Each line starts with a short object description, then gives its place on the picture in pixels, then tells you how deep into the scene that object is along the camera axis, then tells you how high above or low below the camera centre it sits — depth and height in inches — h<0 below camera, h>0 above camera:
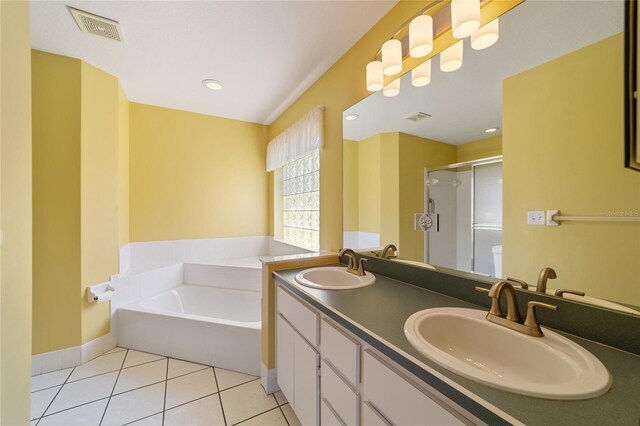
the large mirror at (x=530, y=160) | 29.2 +8.1
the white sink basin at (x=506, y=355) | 20.8 -15.1
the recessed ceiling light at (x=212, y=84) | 91.9 +47.8
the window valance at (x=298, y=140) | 86.9 +28.9
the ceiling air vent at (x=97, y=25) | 61.2 +48.0
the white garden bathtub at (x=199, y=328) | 74.5 -39.5
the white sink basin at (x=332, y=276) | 57.6 -15.9
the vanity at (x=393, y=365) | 19.5 -15.6
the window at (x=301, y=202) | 109.1 +4.4
